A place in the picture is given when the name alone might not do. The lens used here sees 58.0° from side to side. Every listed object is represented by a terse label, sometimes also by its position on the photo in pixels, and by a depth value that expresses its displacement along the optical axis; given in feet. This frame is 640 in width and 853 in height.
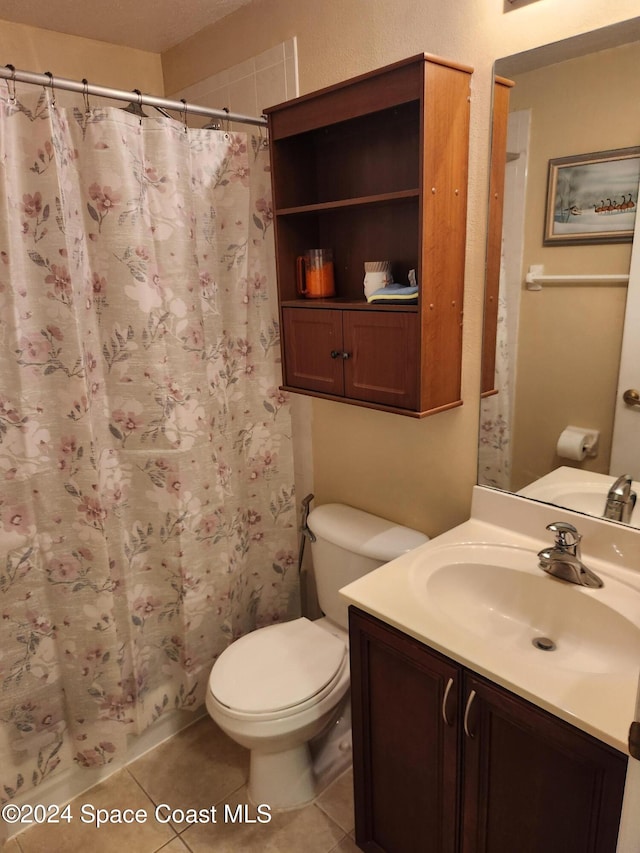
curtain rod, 4.50
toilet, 5.13
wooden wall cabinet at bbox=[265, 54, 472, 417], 4.45
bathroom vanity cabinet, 3.28
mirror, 3.98
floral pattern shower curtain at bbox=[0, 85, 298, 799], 4.91
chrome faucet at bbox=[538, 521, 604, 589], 4.28
